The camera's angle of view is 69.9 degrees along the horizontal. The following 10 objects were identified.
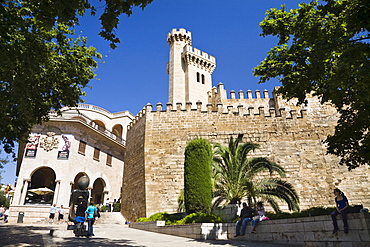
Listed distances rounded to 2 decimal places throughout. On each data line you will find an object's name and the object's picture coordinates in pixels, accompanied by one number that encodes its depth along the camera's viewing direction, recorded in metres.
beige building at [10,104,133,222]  21.80
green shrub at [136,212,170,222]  13.04
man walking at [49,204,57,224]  18.45
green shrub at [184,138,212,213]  11.86
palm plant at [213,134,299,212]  11.60
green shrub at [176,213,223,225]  10.02
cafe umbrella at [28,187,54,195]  21.84
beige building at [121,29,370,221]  15.64
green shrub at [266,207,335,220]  7.54
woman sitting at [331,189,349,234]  5.99
